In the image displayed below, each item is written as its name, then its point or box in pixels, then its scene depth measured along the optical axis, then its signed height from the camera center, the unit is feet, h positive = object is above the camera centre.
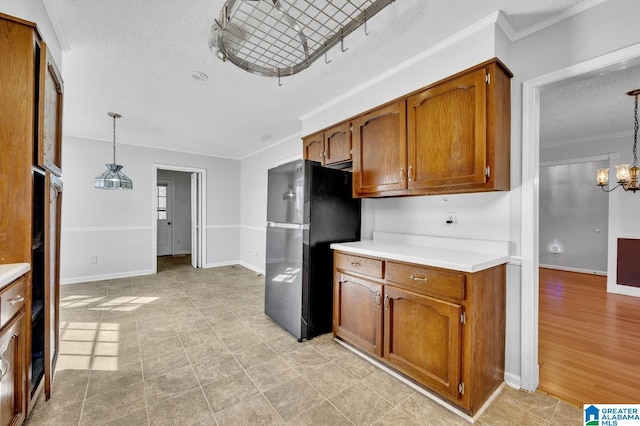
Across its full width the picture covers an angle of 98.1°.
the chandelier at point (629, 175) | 11.52 +1.67
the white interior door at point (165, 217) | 25.00 -0.53
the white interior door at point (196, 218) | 19.10 -0.43
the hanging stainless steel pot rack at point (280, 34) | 4.84 +3.68
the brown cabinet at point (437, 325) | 5.25 -2.39
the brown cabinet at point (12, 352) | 3.79 -2.08
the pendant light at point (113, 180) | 12.07 +1.39
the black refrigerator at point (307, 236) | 8.38 -0.75
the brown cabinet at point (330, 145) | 9.14 +2.43
